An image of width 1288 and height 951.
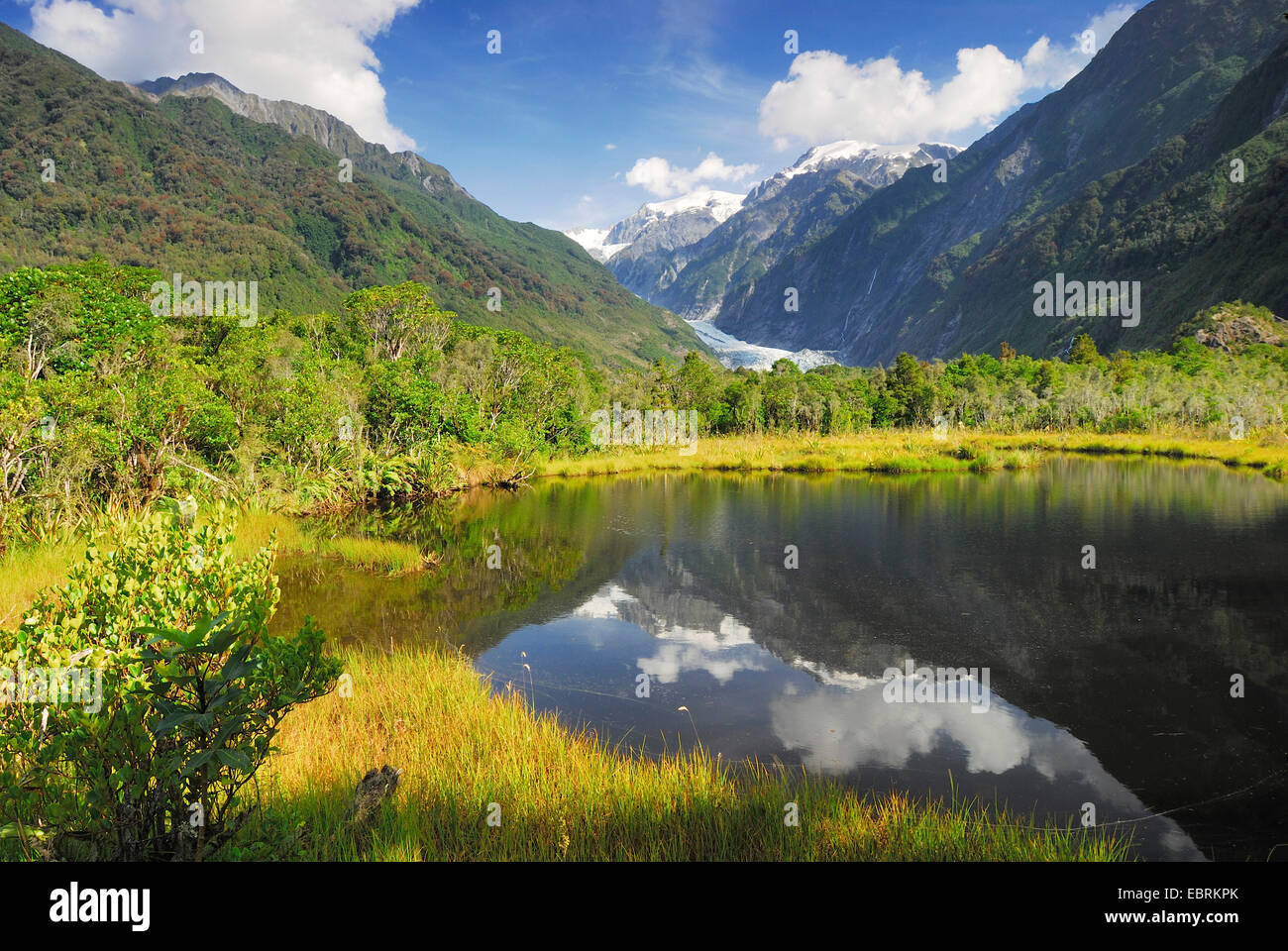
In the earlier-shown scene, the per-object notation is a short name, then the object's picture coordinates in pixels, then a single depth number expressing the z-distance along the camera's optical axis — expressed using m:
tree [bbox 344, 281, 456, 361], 36.47
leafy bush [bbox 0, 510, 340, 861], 3.58
